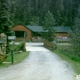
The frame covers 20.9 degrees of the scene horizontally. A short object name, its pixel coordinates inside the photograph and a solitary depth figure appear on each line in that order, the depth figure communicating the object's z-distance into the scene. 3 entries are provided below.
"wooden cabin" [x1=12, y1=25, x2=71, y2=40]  59.27
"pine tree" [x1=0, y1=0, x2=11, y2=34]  28.64
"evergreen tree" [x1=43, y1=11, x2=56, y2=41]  45.58
